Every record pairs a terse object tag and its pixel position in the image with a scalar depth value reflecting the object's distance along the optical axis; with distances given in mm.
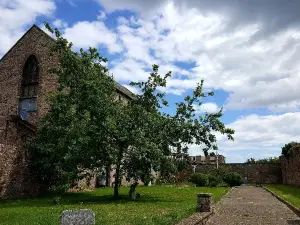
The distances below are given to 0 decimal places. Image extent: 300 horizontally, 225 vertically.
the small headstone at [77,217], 4315
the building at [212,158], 54477
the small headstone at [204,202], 9291
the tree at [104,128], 13043
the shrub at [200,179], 27047
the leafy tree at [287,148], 26297
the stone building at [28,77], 20461
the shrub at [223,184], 28925
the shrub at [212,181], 26940
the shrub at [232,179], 27836
